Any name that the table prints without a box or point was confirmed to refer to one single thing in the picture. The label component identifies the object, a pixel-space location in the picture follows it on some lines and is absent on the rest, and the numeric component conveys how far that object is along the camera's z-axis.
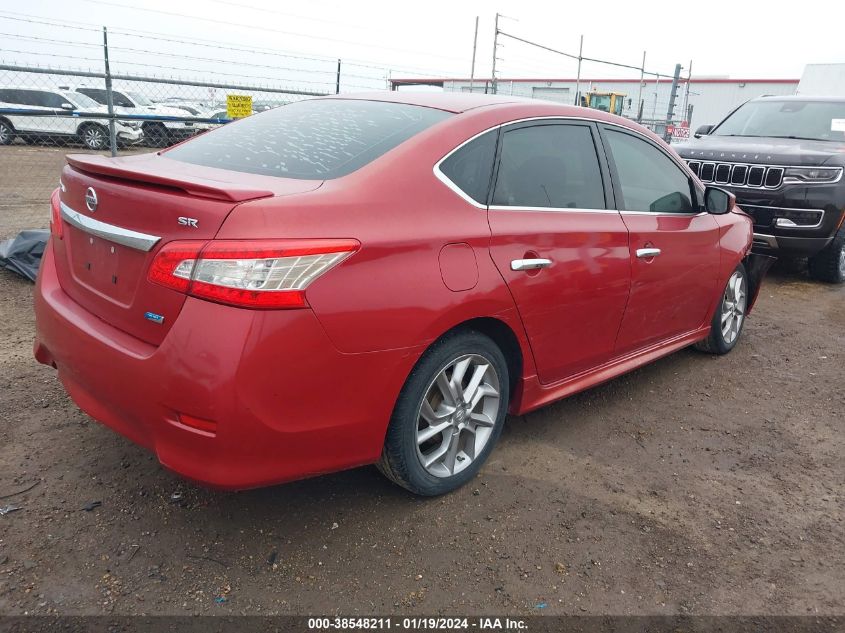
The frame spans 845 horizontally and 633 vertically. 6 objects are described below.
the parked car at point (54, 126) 14.71
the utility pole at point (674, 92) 15.93
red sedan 2.06
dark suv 6.54
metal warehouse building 30.06
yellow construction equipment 25.05
